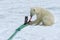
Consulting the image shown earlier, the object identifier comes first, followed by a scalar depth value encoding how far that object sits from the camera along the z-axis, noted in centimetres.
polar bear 1112
